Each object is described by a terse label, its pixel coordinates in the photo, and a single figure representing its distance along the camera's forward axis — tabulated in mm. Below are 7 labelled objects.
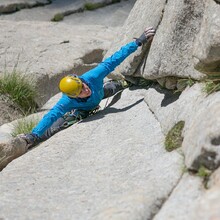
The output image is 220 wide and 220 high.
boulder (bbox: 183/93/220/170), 3824
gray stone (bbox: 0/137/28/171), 6176
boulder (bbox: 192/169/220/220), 3173
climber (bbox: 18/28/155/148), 6527
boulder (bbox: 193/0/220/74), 4543
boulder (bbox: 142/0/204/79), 5594
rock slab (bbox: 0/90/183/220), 4102
